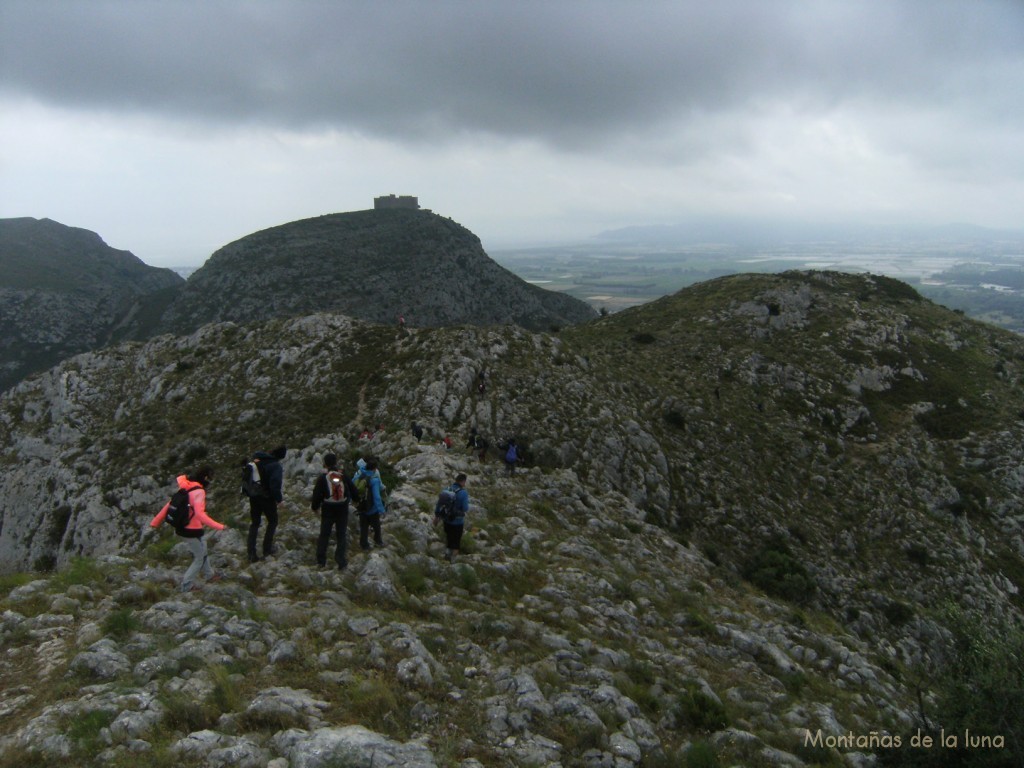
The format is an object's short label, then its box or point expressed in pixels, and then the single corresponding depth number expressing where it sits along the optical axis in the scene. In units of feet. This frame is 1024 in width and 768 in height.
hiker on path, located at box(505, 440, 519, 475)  79.93
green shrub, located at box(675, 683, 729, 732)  34.55
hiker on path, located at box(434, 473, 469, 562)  50.75
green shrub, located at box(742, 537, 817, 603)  74.95
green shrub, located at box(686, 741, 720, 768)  29.84
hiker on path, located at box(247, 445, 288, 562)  43.14
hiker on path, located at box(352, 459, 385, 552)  47.70
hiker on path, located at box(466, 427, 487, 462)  83.25
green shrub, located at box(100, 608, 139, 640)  31.63
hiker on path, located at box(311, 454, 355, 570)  43.60
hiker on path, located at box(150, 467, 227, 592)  36.94
